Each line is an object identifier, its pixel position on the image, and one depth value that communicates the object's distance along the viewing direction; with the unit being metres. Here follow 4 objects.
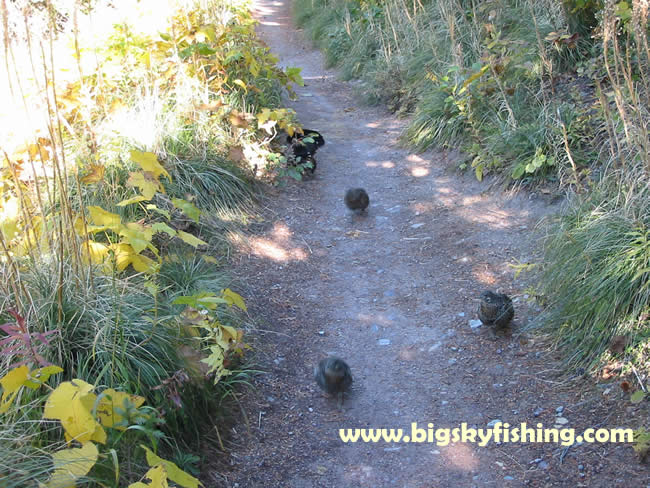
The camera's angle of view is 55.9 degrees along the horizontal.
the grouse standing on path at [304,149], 6.95
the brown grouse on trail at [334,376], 3.66
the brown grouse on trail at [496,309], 4.12
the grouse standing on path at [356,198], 6.01
